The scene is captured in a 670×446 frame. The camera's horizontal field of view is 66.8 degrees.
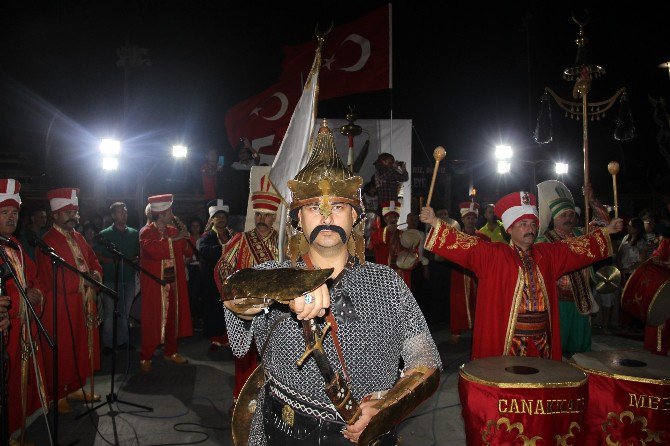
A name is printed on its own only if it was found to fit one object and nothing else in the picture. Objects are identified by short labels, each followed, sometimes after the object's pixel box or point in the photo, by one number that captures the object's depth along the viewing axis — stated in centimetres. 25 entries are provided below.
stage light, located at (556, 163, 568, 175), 1638
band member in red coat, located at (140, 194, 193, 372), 720
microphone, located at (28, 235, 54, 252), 394
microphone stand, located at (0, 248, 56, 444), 347
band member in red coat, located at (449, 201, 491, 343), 880
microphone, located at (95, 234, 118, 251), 487
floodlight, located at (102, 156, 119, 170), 1279
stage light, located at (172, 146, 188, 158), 1461
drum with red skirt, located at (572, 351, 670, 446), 329
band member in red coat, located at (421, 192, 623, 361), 427
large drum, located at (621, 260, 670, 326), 548
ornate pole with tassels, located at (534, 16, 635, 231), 520
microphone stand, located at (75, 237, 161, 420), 518
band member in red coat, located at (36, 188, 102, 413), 541
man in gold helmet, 197
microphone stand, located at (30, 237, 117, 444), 395
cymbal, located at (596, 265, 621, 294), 589
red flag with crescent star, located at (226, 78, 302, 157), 1013
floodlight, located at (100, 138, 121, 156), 1273
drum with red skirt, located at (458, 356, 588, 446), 309
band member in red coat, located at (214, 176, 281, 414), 509
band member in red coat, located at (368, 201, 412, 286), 930
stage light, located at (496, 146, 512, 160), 1555
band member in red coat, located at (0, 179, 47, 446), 455
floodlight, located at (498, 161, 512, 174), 1564
